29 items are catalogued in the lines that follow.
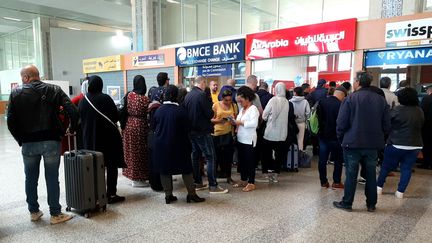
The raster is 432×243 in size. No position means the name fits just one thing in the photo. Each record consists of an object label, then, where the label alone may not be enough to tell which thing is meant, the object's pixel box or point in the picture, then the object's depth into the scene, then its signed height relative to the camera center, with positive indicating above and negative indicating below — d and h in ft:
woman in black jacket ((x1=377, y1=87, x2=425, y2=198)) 11.53 -1.48
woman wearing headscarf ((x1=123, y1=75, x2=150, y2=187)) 12.37 -1.74
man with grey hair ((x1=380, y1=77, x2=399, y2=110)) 15.02 +0.05
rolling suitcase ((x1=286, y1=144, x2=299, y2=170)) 16.12 -3.38
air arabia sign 19.04 +3.84
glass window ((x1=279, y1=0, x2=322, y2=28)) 23.67 +6.76
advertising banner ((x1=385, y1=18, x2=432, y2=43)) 16.08 +3.57
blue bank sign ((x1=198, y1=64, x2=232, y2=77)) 26.63 +2.25
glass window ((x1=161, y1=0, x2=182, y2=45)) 35.65 +8.72
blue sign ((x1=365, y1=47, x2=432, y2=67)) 16.51 +2.19
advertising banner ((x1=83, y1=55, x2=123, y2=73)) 36.61 +3.89
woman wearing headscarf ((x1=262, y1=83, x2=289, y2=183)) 13.37 -1.04
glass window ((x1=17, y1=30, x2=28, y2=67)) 63.93 +10.12
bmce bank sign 25.44 +3.77
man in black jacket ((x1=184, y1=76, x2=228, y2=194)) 11.91 -1.36
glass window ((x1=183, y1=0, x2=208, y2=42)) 32.91 +8.37
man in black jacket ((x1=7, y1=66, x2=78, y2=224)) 9.15 -0.99
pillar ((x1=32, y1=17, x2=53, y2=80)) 51.88 +8.63
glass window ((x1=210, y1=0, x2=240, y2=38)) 30.07 +7.83
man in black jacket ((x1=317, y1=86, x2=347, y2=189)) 12.51 -1.67
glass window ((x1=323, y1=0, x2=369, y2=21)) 21.10 +6.16
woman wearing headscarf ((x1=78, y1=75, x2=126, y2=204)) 11.03 -1.30
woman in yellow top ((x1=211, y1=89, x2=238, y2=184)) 13.01 -1.23
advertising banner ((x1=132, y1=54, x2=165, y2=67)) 32.12 +3.76
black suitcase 9.96 -2.86
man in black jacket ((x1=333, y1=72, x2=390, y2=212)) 9.89 -1.20
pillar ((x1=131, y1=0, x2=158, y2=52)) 36.11 +8.35
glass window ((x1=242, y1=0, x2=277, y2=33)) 27.09 +7.38
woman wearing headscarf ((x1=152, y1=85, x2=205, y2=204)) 10.69 -1.55
